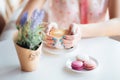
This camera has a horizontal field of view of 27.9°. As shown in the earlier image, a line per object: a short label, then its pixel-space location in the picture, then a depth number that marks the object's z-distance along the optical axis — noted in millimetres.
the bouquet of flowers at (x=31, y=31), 721
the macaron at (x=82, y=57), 805
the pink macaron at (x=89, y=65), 772
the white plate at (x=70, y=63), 757
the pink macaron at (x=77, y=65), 770
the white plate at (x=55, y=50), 882
